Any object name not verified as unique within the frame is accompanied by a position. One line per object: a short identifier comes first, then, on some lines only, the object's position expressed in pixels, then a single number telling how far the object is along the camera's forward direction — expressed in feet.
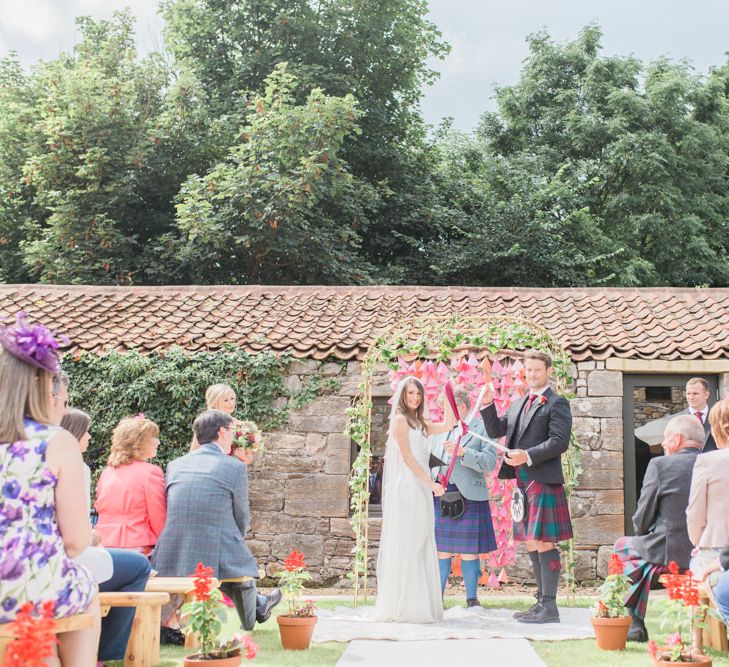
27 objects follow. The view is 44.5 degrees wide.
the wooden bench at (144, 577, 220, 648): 17.75
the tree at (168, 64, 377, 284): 56.90
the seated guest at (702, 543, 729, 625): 15.38
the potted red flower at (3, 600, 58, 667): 10.09
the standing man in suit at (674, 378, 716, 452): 26.50
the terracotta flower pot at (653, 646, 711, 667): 15.14
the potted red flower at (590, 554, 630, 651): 19.44
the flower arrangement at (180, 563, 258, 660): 15.11
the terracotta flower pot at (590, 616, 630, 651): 19.45
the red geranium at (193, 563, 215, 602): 15.28
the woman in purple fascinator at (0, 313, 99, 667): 11.21
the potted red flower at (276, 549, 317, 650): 19.63
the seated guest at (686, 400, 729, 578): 17.16
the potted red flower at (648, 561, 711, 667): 15.35
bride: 22.81
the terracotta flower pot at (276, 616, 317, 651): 19.63
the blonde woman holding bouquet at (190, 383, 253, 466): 22.35
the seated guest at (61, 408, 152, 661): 15.83
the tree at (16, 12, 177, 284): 60.34
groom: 22.79
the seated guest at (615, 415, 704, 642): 19.60
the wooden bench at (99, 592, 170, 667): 17.30
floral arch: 28.19
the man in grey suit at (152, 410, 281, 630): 19.74
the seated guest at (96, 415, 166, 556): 20.26
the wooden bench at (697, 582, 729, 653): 19.38
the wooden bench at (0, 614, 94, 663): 11.40
